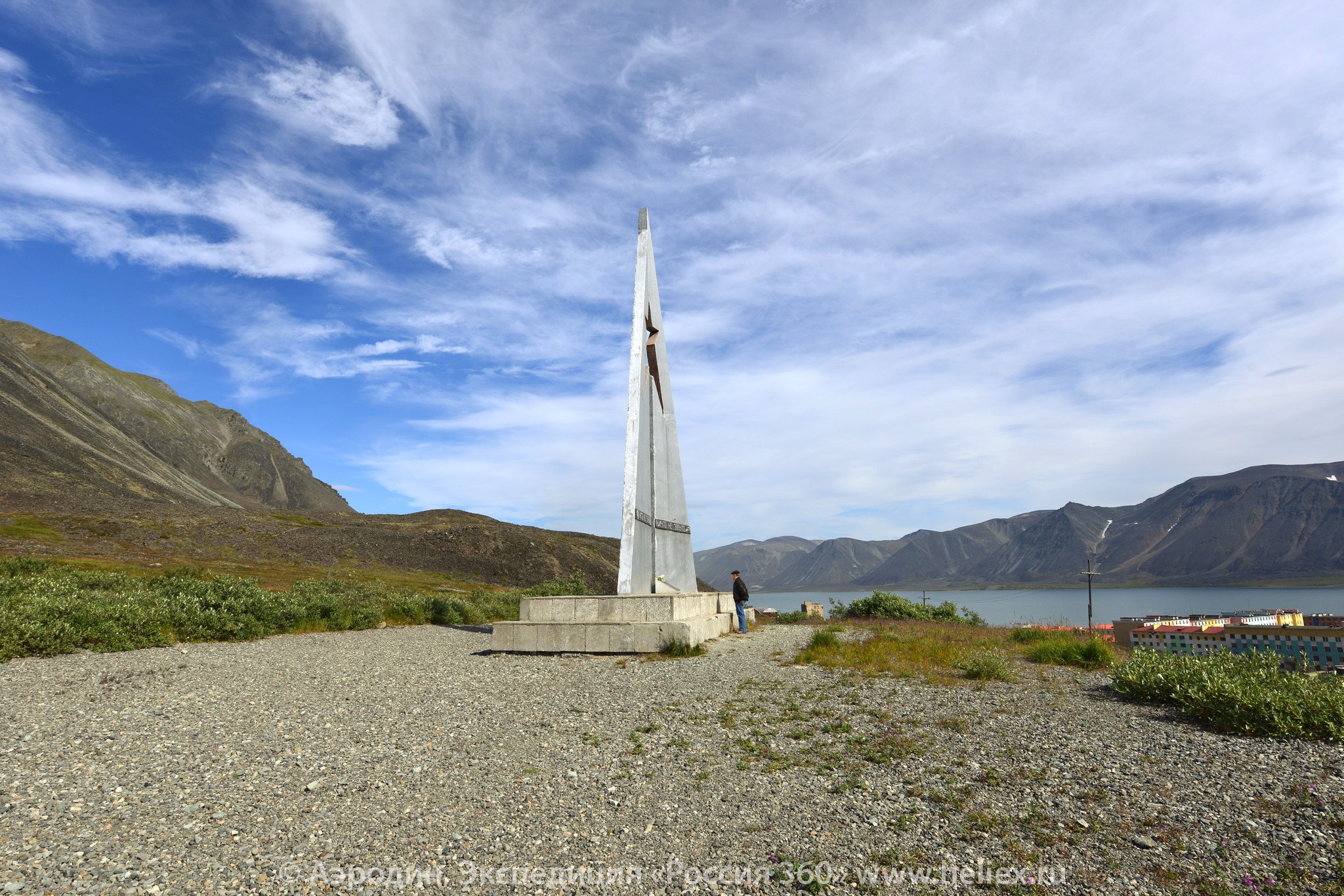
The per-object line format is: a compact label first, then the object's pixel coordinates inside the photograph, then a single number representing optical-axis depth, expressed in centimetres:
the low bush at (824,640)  1558
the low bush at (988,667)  1154
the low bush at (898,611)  2667
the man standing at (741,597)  2134
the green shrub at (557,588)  2826
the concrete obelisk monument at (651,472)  1798
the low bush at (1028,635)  1785
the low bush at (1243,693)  711
